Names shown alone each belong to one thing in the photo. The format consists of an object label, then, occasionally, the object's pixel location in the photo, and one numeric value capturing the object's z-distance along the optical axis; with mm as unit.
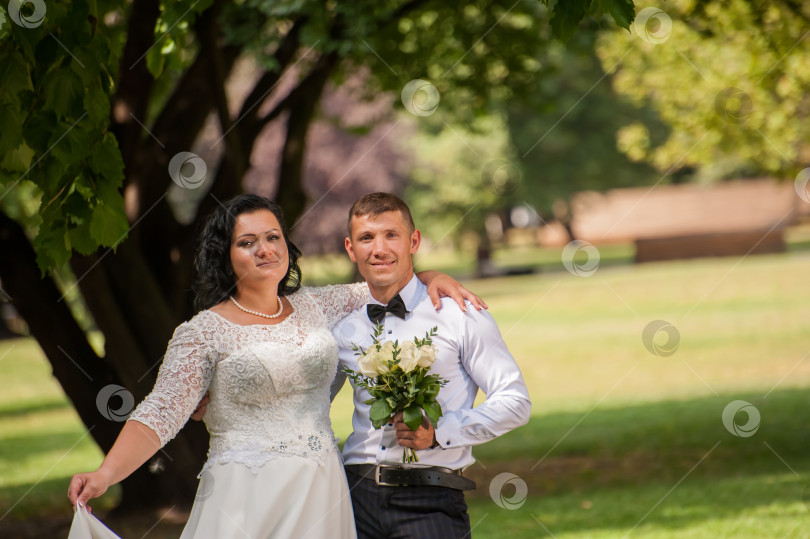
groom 8008
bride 7871
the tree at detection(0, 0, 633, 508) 9656
